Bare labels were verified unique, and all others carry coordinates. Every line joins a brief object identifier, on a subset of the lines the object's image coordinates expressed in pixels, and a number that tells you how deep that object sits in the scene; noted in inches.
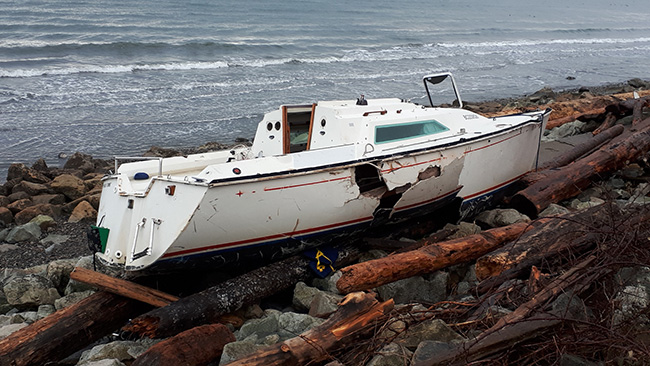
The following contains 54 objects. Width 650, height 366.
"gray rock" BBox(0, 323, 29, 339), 253.5
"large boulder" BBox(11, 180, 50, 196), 497.4
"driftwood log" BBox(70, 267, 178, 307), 260.5
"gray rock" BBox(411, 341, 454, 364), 171.2
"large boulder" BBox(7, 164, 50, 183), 530.3
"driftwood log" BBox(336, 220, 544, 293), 266.6
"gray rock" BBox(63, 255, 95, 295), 301.6
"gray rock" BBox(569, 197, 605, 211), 353.2
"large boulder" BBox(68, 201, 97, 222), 433.7
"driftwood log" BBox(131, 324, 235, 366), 201.9
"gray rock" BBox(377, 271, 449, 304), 277.0
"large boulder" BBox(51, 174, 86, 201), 484.1
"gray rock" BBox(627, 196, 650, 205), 339.3
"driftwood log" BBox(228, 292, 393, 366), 179.9
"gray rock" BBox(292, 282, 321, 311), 278.8
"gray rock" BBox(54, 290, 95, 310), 287.4
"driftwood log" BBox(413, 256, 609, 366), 163.2
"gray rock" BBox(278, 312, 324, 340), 233.1
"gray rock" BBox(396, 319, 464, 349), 188.7
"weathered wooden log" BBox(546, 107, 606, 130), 594.2
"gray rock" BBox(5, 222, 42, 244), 400.2
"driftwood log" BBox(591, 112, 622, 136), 515.2
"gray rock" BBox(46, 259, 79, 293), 314.5
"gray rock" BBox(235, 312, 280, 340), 243.1
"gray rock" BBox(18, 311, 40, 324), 279.9
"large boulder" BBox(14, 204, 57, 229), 439.8
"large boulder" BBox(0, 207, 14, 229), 438.9
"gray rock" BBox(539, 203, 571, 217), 342.6
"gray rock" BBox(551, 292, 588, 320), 177.5
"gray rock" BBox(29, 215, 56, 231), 418.3
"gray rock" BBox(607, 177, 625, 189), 405.4
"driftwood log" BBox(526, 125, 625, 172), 444.8
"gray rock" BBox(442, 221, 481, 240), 325.4
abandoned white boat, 277.4
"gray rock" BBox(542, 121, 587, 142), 550.0
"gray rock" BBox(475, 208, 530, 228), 343.0
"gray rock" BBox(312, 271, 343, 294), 294.2
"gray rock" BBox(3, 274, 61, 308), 293.1
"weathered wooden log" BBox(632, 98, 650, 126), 476.4
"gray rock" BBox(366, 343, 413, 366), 179.0
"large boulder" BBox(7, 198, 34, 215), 458.6
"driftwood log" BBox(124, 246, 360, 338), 247.8
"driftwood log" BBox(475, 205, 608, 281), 243.8
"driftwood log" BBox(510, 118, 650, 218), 365.7
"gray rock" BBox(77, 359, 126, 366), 212.3
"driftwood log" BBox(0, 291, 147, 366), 232.7
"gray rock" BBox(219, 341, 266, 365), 199.8
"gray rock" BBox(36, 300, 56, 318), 284.2
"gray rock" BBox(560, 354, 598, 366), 157.4
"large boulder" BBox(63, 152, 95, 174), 581.9
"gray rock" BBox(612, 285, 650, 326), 180.9
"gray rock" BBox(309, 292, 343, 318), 250.2
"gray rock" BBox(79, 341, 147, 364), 229.3
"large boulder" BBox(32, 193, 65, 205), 470.9
